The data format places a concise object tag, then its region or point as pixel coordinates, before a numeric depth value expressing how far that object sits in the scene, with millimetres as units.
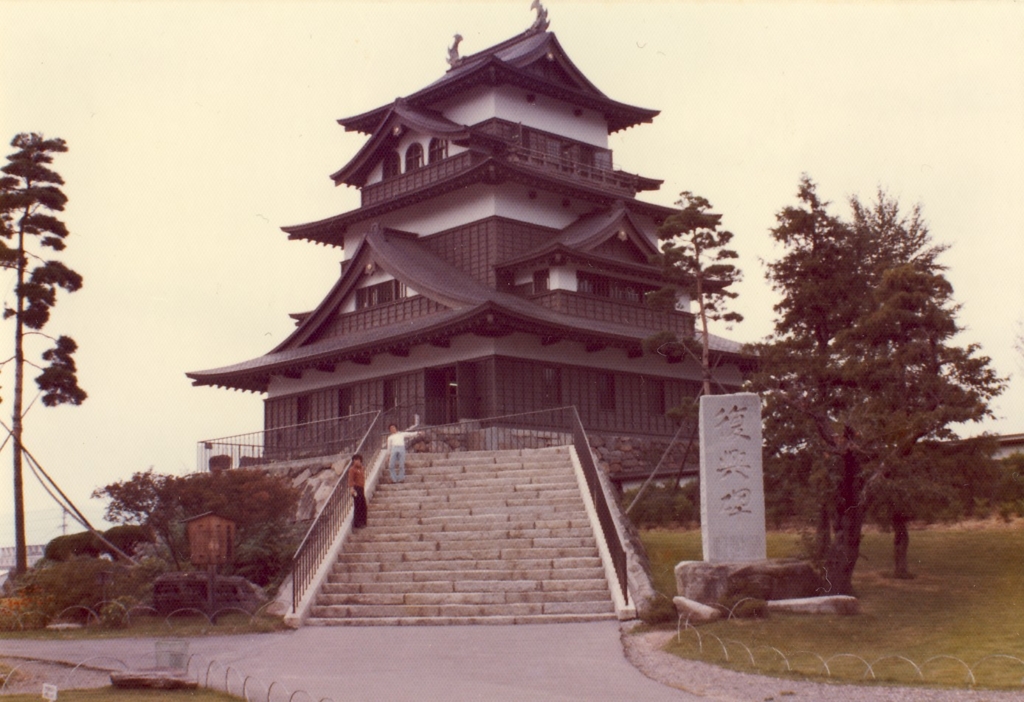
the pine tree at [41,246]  30562
